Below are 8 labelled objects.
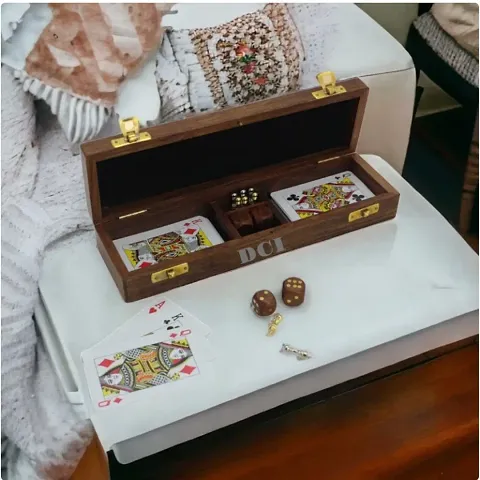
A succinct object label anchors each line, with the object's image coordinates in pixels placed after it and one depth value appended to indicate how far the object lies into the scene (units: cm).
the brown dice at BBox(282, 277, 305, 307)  111
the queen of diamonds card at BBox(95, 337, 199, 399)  101
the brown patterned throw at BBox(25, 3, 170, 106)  125
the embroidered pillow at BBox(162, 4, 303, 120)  138
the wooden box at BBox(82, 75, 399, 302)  112
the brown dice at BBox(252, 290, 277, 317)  108
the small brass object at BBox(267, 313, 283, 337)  108
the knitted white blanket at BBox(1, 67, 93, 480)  116
